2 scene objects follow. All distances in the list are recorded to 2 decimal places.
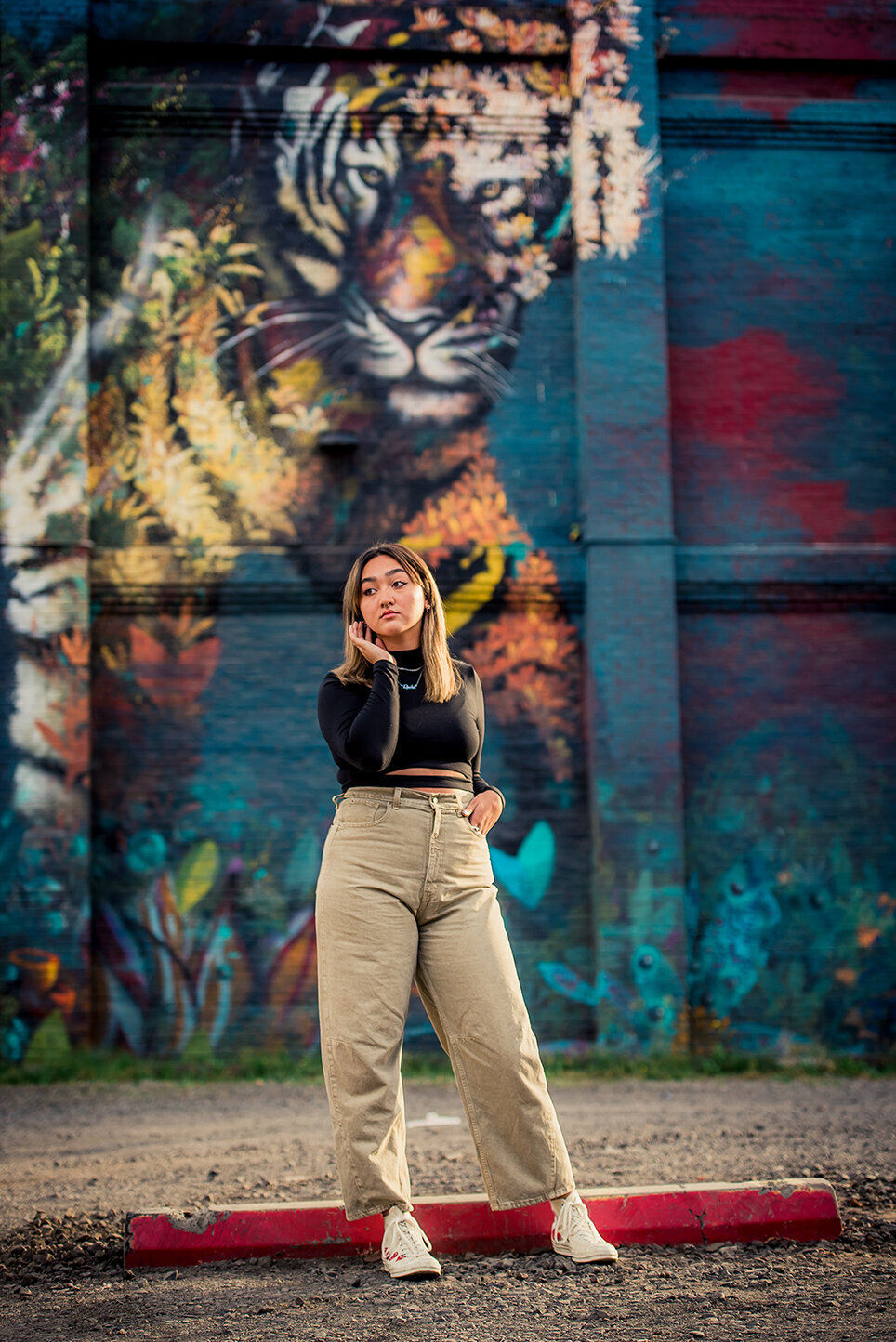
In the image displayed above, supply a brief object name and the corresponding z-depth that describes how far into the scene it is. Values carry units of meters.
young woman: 2.94
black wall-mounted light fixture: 7.84
